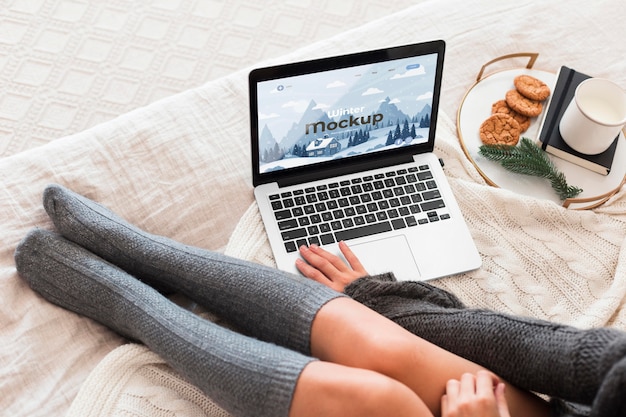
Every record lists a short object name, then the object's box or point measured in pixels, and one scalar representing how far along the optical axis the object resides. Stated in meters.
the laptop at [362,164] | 0.98
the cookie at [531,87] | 1.13
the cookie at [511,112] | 1.12
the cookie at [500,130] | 1.10
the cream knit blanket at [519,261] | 0.91
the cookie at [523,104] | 1.12
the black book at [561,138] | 1.08
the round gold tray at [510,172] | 1.07
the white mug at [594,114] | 1.04
